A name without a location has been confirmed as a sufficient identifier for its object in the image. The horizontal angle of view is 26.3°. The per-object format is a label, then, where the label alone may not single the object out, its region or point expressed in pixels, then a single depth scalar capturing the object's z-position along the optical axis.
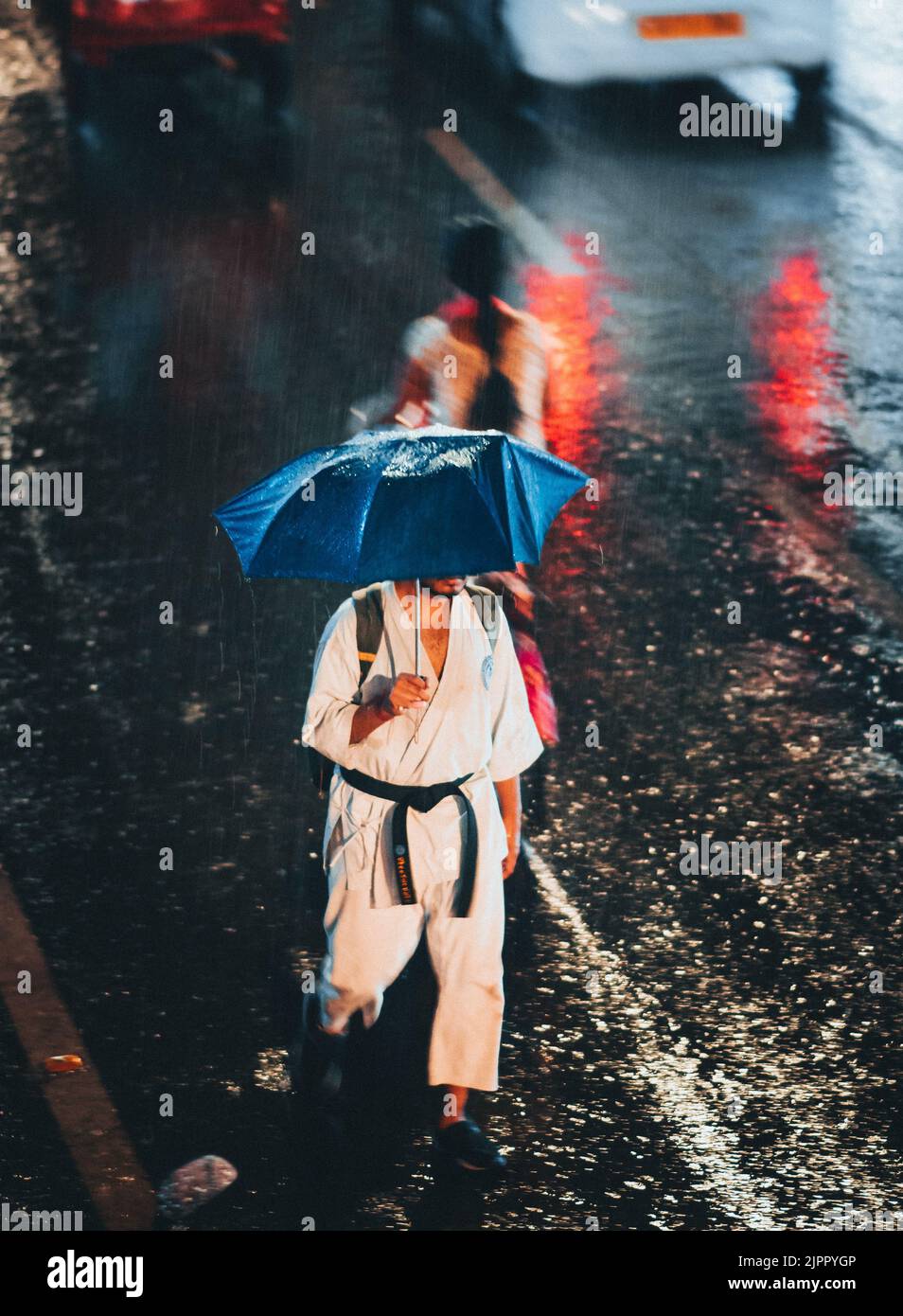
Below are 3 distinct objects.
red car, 13.91
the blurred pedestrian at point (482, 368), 7.92
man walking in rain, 5.94
